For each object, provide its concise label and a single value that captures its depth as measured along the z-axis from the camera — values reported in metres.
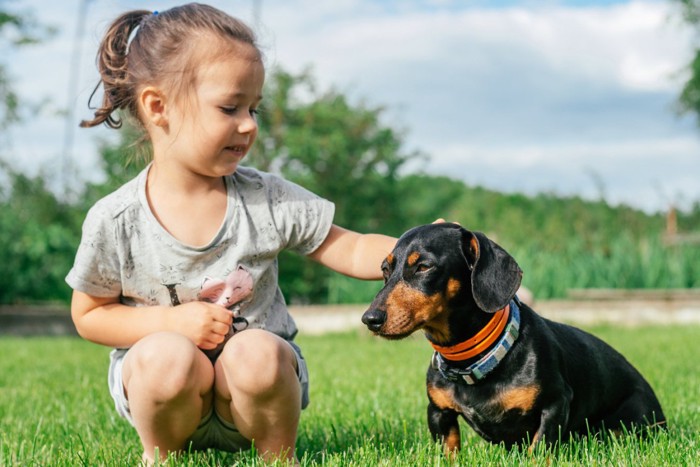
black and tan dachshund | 2.61
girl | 2.65
